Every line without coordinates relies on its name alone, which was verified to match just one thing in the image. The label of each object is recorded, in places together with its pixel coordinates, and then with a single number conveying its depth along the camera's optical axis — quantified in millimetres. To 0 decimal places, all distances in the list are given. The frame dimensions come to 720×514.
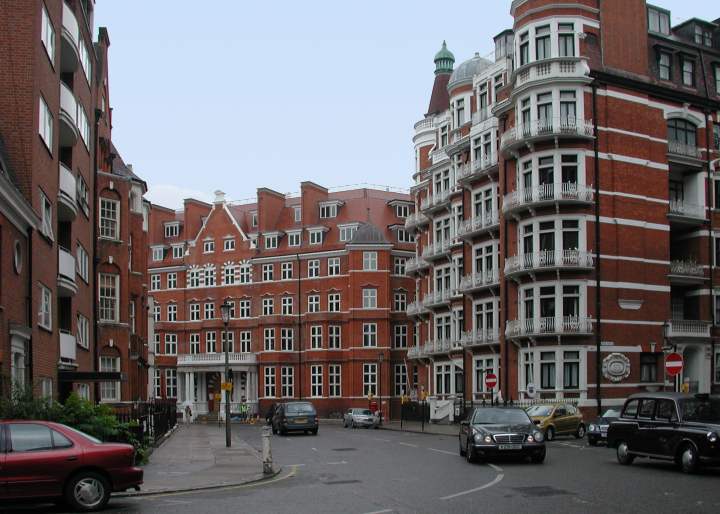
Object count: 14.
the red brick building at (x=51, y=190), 22719
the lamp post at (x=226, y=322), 32062
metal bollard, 20788
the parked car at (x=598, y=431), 31016
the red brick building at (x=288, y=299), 75000
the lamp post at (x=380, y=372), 67688
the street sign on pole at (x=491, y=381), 41344
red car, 13716
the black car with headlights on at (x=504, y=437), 22062
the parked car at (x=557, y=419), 35219
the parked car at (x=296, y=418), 43531
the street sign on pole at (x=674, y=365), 28812
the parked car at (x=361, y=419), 56031
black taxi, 18297
